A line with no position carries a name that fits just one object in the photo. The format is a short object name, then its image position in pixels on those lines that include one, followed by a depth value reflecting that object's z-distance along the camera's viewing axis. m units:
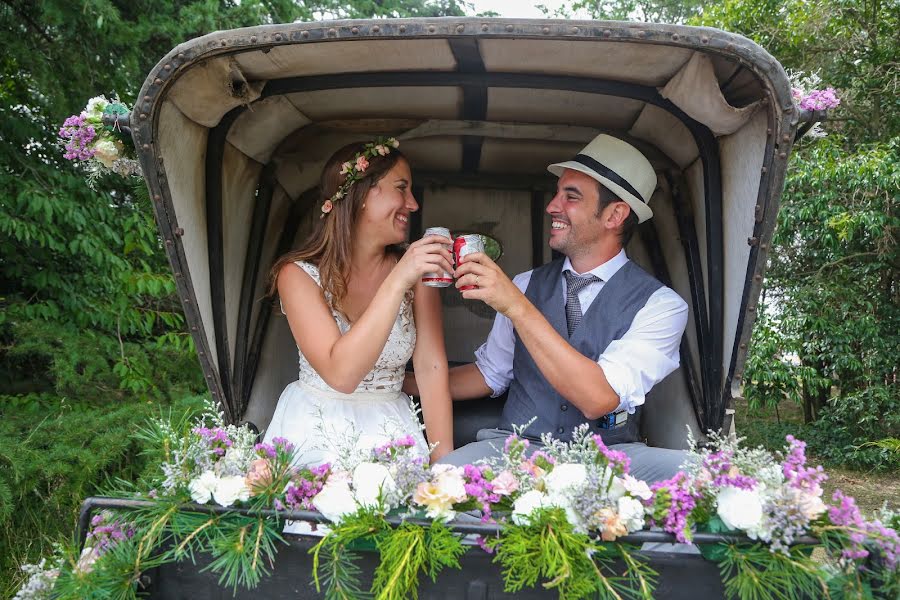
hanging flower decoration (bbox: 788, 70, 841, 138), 2.21
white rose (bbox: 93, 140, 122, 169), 2.47
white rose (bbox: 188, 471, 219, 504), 1.76
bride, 2.83
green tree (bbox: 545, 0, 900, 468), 7.42
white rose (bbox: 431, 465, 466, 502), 1.71
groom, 2.46
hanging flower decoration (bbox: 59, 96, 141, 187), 2.47
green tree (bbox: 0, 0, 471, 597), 4.12
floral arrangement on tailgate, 1.60
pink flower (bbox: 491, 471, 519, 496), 1.74
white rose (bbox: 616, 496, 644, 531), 1.64
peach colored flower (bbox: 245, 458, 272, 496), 1.77
